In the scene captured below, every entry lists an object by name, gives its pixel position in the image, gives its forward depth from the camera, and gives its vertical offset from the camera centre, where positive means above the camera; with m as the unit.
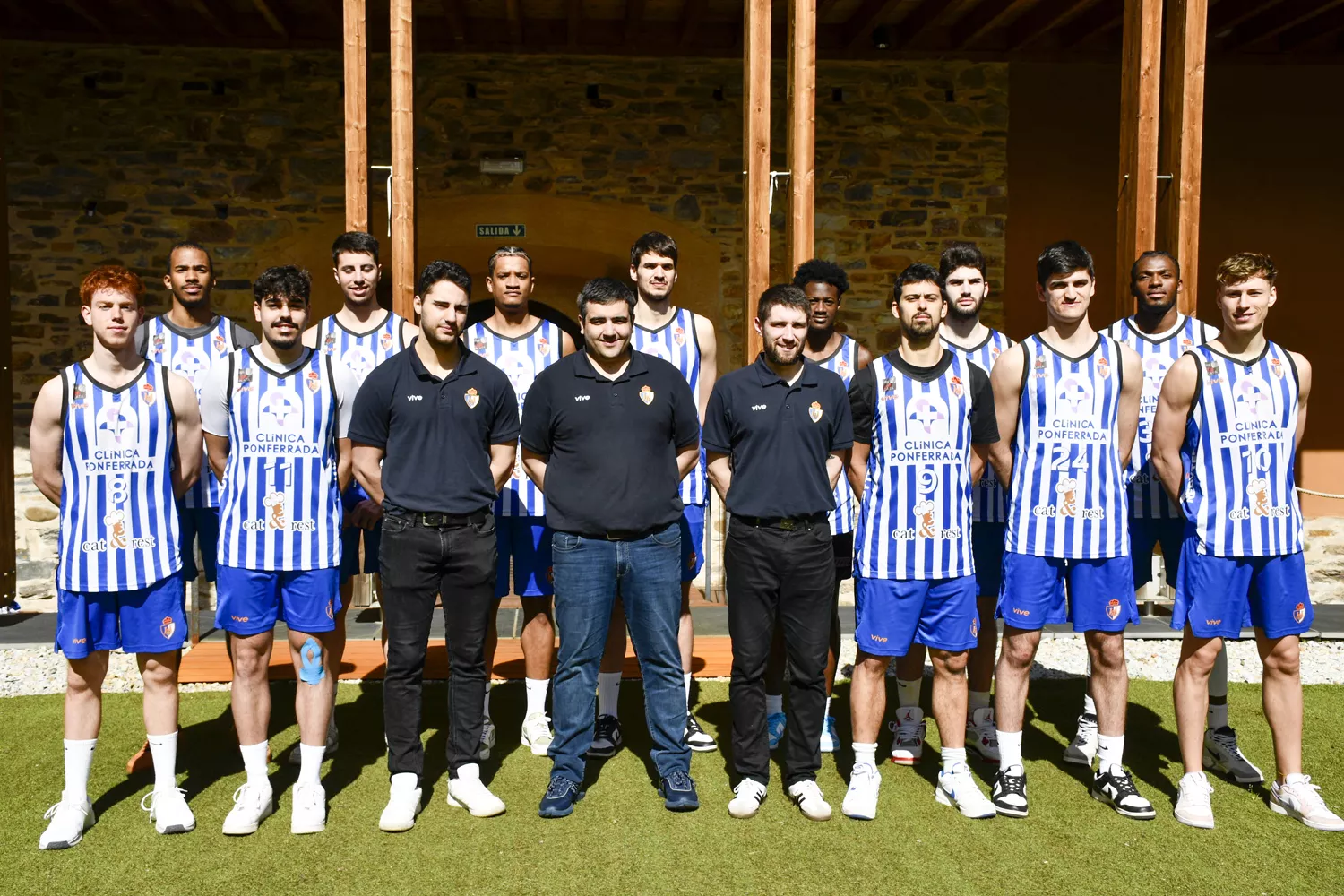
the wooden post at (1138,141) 5.54 +1.40
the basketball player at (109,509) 3.28 -0.31
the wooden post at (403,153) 5.29 +1.27
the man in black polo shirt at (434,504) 3.44 -0.30
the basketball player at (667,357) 4.07 +0.21
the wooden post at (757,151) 5.53 +1.33
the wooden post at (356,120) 5.29 +1.42
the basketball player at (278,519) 3.38 -0.34
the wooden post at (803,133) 5.51 +1.43
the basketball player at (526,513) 4.03 -0.38
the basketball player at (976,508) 3.97 -0.35
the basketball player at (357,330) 4.05 +0.30
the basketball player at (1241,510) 3.48 -0.32
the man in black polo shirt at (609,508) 3.47 -0.32
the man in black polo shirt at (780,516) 3.47 -0.34
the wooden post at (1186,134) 5.56 +1.43
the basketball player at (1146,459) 4.04 -0.18
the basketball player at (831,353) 4.06 +0.22
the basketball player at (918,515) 3.46 -0.34
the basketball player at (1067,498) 3.52 -0.28
